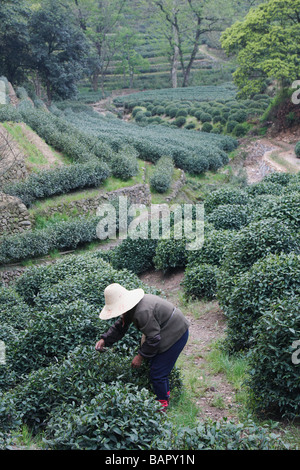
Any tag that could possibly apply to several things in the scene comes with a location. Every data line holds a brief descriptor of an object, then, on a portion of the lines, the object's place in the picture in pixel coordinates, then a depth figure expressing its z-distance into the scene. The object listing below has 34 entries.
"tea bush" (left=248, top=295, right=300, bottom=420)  4.65
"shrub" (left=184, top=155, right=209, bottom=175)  21.70
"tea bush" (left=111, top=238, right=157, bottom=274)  11.41
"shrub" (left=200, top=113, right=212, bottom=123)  32.88
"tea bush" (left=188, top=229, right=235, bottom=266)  9.23
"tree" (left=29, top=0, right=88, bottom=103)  29.52
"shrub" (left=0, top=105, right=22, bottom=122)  17.45
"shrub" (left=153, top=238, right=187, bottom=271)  10.31
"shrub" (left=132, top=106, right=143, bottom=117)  38.59
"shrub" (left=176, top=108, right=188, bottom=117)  34.97
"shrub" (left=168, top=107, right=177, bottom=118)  35.84
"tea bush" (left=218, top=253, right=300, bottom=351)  5.75
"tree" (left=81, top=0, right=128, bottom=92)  45.78
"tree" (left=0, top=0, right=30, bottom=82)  26.17
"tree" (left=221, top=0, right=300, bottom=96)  25.39
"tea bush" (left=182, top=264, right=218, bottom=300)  8.79
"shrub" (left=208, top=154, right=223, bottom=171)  22.83
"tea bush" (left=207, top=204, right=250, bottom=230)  10.77
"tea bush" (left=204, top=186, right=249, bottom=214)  12.17
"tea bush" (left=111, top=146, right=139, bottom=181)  17.19
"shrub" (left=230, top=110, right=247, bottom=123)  30.94
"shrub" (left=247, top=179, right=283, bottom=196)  13.38
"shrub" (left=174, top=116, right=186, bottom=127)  33.97
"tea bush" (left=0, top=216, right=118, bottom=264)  13.05
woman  4.68
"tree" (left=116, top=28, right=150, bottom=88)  51.03
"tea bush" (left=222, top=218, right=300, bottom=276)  6.92
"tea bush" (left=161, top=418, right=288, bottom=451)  3.74
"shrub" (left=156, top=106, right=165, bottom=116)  37.24
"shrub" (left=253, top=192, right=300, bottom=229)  7.54
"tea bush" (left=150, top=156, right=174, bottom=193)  18.05
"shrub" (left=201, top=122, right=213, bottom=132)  31.62
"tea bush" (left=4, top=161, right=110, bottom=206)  14.53
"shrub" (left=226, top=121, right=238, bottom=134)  30.30
